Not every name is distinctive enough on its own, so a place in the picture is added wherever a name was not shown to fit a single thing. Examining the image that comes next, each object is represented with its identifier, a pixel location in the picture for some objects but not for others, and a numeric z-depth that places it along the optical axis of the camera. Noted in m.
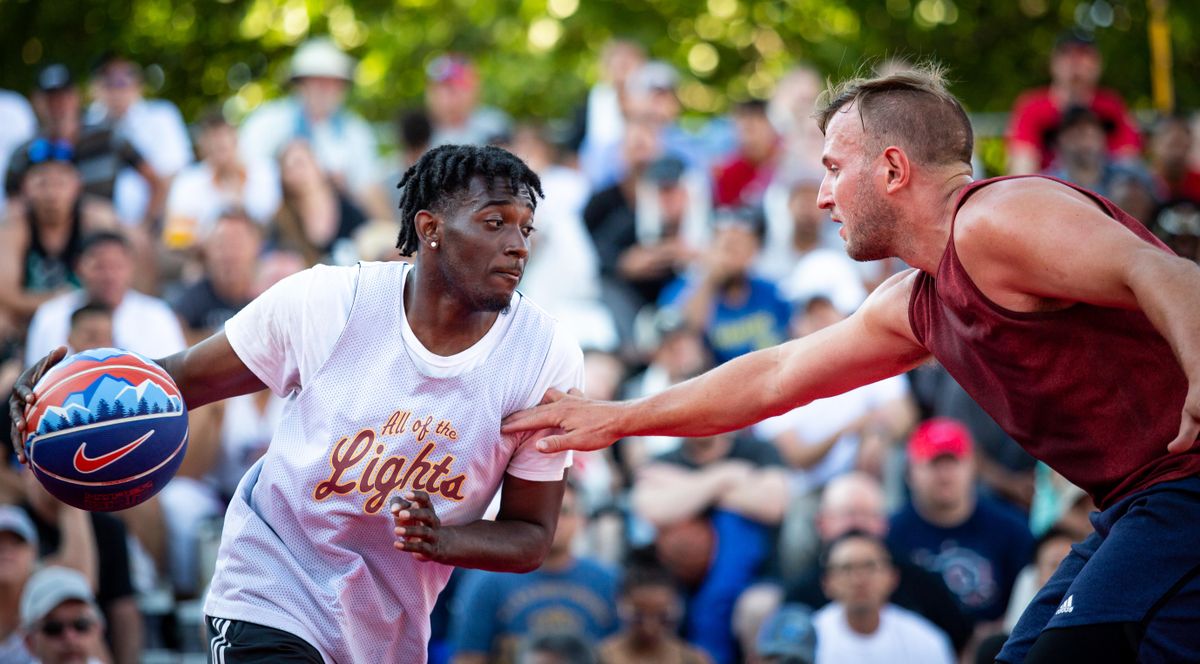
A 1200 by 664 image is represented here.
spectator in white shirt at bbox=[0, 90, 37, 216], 21.95
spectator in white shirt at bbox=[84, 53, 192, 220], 22.28
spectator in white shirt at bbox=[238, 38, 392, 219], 22.36
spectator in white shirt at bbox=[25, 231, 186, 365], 17.86
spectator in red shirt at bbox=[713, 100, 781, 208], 22.50
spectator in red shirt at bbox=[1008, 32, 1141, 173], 22.39
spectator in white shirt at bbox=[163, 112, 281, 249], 21.58
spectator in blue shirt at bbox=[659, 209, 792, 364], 19.84
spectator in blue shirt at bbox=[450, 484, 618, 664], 16.03
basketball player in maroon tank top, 7.63
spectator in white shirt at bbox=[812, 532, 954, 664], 15.87
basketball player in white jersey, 9.16
